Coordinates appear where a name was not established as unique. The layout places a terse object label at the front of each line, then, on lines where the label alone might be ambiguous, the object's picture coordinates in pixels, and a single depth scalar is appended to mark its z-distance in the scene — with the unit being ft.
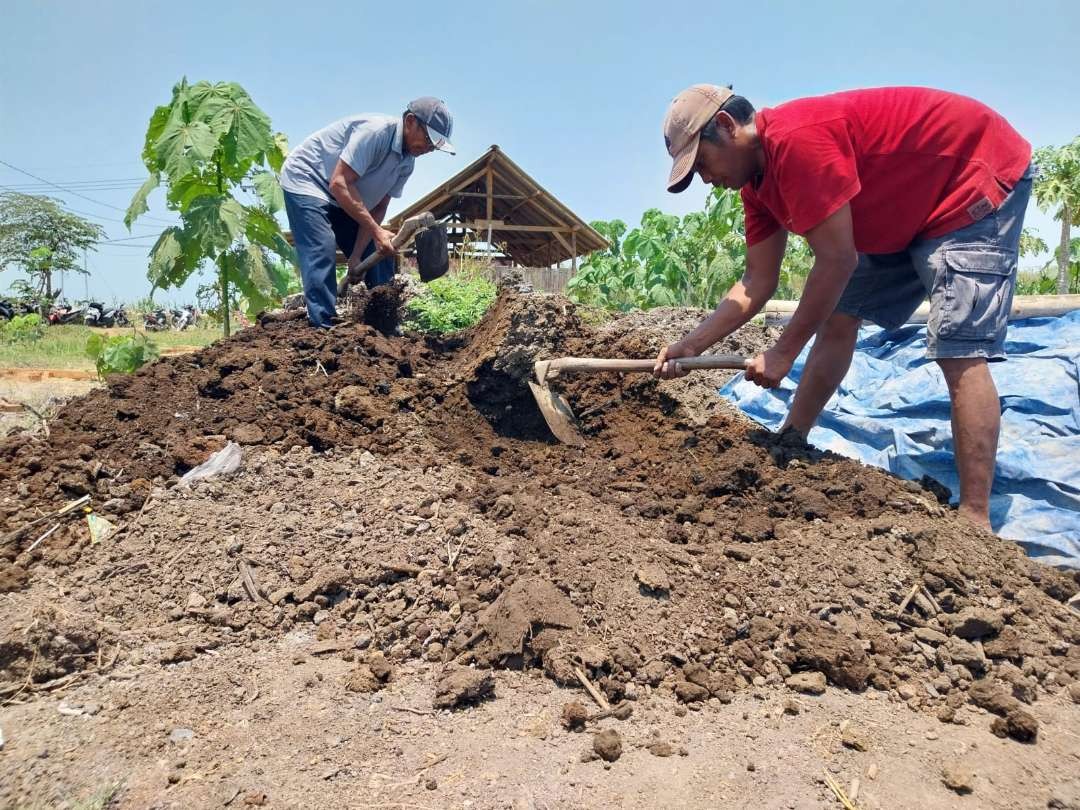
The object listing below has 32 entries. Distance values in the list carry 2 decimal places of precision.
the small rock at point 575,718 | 6.11
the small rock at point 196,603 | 7.84
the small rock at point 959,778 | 5.36
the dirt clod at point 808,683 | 6.57
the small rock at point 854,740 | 5.80
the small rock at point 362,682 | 6.62
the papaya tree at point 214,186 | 16.83
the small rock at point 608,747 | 5.70
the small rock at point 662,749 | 5.76
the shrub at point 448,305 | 22.76
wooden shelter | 54.70
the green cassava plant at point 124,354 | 16.99
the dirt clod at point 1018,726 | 5.99
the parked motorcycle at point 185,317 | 88.42
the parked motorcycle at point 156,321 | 82.82
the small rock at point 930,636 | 7.02
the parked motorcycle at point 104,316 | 79.00
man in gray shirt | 15.90
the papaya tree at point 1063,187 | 39.47
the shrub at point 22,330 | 48.62
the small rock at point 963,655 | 6.80
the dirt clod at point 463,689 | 6.39
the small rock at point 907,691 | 6.55
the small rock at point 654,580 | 7.47
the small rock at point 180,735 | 5.93
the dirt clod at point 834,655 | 6.64
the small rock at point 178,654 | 7.12
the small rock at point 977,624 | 7.03
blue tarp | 9.94
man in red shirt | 8.63
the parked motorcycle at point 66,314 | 72.90
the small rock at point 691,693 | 6.48
